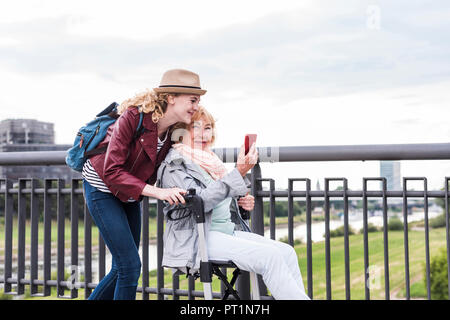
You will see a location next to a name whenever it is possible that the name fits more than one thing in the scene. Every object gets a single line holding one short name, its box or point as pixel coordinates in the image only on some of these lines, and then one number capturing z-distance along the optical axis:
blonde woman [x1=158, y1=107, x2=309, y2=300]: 2.47
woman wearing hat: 2.65
